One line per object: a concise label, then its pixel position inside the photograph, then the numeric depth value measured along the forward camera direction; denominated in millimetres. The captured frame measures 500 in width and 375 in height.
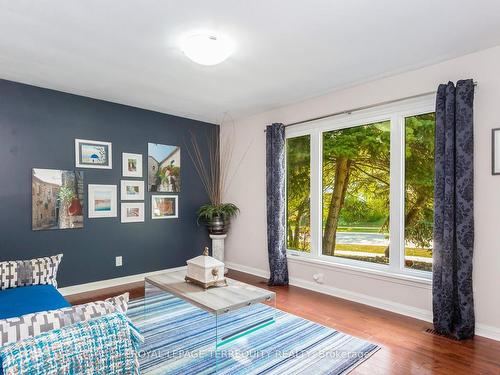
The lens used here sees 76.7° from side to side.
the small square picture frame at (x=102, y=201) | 3941
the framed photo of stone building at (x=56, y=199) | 3551
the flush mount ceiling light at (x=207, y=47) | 2416
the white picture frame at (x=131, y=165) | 4215
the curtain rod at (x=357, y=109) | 3049
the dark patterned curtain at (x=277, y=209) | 4164
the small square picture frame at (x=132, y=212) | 4211
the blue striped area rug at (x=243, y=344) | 2176
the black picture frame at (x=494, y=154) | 2584
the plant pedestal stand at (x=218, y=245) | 4898
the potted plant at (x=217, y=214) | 4797
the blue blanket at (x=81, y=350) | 943
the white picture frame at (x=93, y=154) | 3850
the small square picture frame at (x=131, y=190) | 4203
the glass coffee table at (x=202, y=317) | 2307
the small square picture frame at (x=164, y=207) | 4516
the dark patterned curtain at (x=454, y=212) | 2611
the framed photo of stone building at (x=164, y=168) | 4492
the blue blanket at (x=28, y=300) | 1987
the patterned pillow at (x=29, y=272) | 2471
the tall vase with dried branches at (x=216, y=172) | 4879
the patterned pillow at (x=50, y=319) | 1096
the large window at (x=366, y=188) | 3164
